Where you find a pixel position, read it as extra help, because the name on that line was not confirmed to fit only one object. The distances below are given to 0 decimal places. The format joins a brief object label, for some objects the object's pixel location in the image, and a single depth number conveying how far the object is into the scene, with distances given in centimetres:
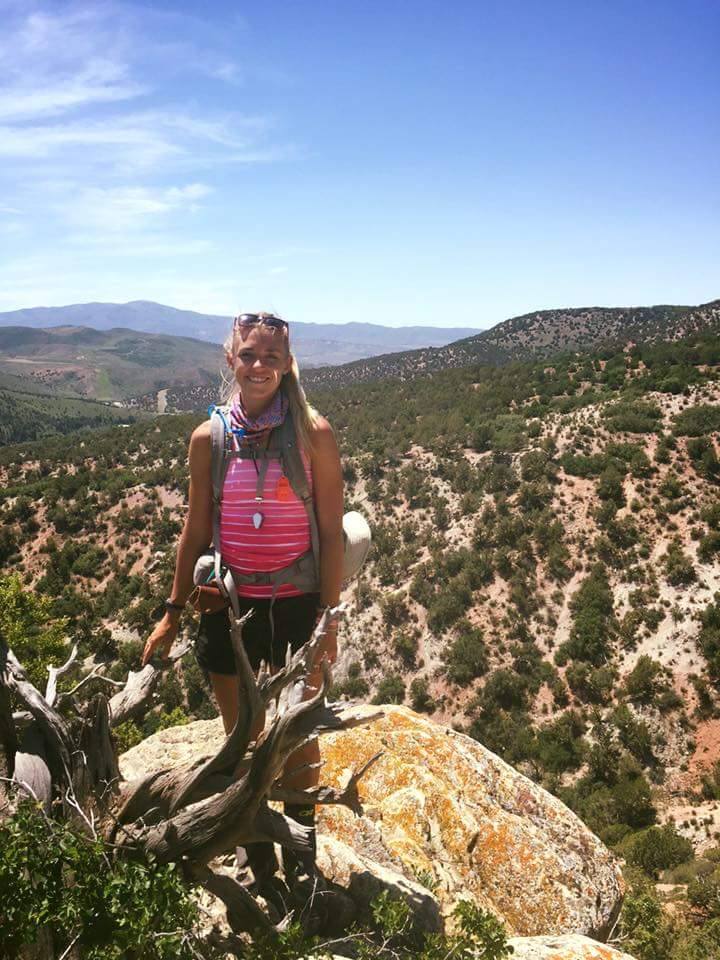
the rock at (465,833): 457
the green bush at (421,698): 2267
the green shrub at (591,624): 2177
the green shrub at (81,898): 201
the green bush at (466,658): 2292
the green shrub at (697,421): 2939
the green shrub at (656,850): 1304
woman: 273
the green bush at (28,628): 1324
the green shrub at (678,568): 2248
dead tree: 261
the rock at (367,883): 360
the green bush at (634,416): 3138
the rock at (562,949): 340
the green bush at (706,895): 998
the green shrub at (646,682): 1952
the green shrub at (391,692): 2316
